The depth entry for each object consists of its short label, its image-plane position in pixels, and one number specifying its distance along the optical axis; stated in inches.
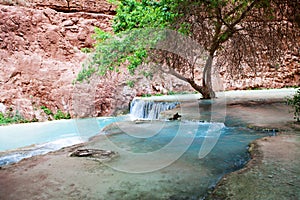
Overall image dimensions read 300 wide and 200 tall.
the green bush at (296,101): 162.1
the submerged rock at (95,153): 118.1
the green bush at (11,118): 363.6
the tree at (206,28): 263.7
